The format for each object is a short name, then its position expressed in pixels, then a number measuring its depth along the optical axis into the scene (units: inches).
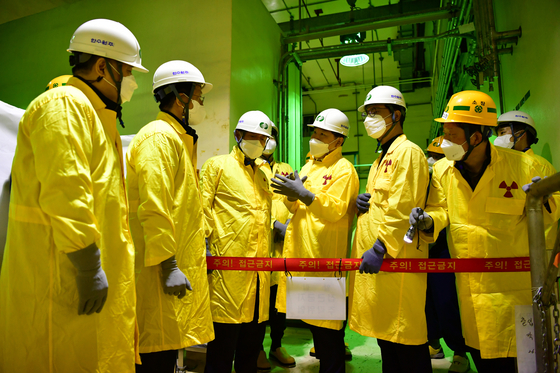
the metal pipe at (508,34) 134.7
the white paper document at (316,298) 89.8
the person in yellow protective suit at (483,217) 76.7
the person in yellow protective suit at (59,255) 48.3
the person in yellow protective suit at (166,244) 68.4
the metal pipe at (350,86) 377.3
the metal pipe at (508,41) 139.0
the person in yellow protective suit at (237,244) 96.5
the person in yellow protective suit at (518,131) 122.8
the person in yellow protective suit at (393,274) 80.4
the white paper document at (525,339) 67.0
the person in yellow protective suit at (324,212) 97.2
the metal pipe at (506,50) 144.7
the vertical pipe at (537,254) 59.9
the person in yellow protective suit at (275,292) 129.1
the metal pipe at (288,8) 247.4
